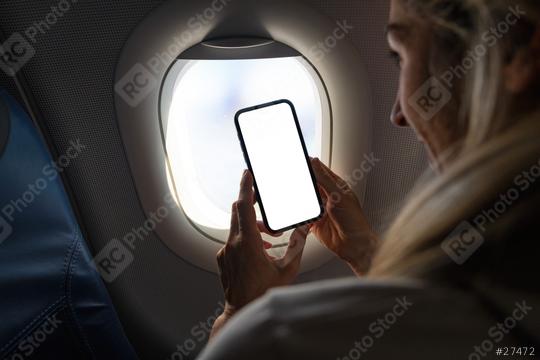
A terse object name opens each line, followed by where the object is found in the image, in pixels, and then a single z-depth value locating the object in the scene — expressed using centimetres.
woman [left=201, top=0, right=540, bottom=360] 44
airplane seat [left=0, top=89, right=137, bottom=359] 82
